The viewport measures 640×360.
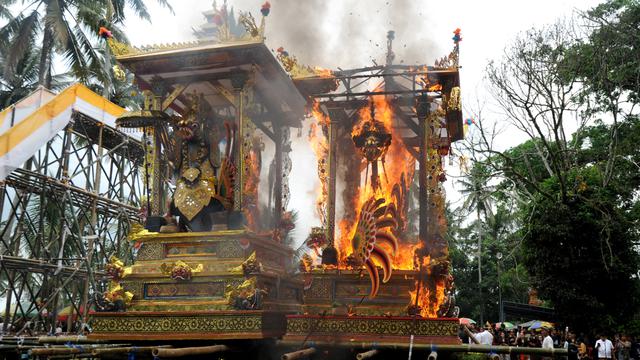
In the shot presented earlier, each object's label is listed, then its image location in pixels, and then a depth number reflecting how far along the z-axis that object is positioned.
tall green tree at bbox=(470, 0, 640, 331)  24.05
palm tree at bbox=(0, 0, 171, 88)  24.64
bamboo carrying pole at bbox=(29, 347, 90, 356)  6.42
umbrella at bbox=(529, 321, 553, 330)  31.69
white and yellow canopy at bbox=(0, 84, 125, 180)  17.64
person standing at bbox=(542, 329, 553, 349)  17.75
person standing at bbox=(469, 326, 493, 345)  16.25
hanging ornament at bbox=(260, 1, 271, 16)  10.05
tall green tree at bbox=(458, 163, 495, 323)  47.00
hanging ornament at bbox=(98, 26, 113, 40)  10.16
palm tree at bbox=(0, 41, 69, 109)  30.06
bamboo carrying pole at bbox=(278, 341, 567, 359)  7.57
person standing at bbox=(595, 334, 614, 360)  19.69
